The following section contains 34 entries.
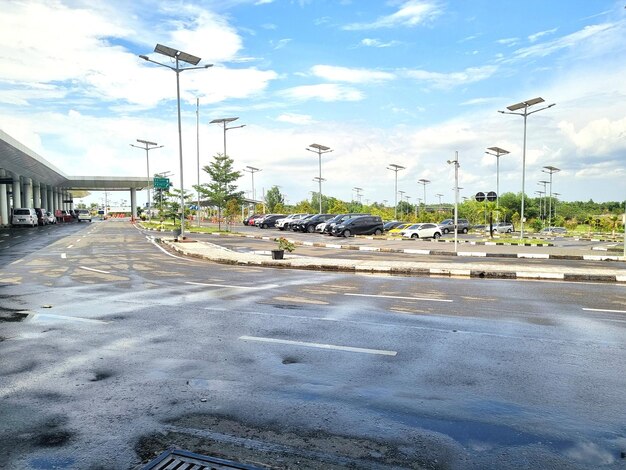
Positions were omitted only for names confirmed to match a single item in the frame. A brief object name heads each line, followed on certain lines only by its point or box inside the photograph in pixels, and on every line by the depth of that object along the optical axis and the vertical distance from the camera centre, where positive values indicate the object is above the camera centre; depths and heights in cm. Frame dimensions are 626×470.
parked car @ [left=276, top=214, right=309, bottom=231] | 5341 -75
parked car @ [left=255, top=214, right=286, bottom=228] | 5944 -75
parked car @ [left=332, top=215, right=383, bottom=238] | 3978 -106
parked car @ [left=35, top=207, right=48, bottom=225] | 5669 -12
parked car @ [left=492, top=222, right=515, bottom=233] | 6616 -200
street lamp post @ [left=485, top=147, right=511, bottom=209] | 5013 +685
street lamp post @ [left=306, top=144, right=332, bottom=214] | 5442 +783
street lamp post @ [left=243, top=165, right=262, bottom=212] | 7406 +726
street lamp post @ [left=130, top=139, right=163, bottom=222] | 6358 +937
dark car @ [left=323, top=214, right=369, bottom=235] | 4252 -62
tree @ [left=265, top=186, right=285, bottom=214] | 9962 +362
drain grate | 335 -181
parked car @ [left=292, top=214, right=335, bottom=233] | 4862 -79
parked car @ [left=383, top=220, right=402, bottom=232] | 5259 -123
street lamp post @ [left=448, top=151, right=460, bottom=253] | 2076 +198
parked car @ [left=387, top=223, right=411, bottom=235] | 4509 -165
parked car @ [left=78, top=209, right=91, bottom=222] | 7591 -17
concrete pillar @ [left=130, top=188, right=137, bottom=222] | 9156 +297
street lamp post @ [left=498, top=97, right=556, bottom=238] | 3294 +765
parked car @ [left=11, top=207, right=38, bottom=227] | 4894 -20
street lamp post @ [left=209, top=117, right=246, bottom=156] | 4541 +919
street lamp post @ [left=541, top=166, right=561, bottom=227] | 6996 +691
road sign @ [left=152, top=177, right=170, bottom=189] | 4028 +280
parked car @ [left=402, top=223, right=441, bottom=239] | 4231 -153
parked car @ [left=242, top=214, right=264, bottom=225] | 6696 -77
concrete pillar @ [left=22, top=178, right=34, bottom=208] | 6264 +300
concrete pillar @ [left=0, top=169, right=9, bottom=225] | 5062 +123
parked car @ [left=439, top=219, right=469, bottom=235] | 5353 -134
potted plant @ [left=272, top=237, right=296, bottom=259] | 1861 -132
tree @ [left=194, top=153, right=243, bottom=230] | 4597 +344
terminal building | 4016 +497
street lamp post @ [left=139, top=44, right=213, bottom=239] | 2636 +908
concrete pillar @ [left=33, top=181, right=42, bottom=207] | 7301 +302
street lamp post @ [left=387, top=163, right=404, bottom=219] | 6987 +709
